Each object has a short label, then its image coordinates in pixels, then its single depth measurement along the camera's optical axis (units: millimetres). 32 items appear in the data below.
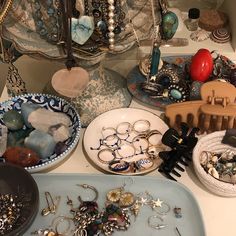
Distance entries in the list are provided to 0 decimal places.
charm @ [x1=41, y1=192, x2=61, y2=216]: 632
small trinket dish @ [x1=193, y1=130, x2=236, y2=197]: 621
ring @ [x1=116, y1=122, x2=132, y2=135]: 751
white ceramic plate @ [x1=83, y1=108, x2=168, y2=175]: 727
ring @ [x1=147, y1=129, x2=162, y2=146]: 727
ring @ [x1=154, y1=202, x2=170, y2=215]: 624
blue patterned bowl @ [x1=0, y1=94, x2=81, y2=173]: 723
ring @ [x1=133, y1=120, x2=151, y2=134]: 749
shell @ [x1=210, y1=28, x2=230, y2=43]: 898
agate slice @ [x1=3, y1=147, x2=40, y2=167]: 664
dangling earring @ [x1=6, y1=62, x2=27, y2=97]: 787
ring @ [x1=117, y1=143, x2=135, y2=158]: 715
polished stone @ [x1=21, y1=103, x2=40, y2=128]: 731
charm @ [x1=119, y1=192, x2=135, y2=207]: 628
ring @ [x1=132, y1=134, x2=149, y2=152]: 727
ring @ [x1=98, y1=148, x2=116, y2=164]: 699
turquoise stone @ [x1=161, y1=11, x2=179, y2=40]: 683
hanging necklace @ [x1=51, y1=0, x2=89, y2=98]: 674
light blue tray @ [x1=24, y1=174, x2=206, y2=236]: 606
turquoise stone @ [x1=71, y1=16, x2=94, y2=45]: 641
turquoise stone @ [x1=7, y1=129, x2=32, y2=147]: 720
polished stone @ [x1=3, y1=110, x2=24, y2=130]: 728
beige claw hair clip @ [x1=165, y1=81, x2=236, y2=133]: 676
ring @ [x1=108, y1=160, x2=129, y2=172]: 672
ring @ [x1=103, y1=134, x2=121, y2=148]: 731
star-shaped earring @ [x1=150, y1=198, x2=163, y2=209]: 632
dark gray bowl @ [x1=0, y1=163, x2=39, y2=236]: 599
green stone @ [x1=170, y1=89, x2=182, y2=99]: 762
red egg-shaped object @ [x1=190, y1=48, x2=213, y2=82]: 763
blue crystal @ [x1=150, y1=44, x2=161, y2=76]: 711
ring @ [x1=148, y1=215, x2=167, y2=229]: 606
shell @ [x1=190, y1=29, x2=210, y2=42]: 915
